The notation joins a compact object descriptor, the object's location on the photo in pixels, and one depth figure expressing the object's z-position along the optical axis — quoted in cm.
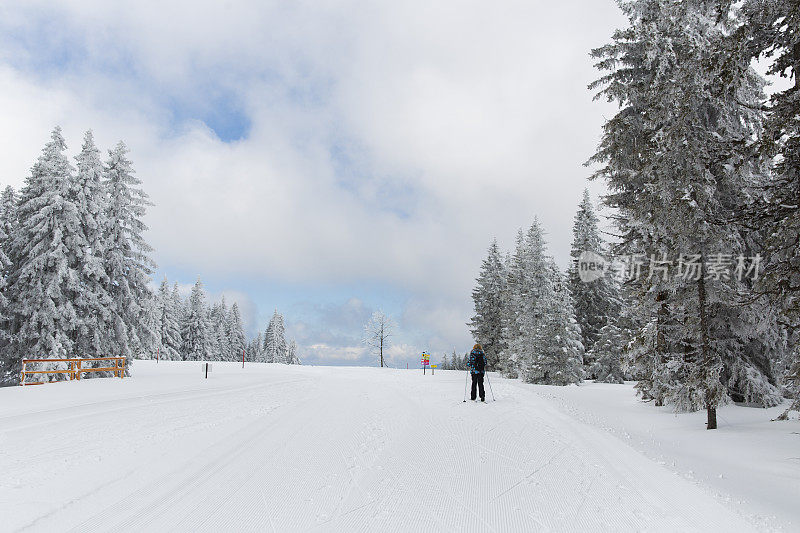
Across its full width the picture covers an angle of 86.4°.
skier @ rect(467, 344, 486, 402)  1569
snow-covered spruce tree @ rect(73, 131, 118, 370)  2612
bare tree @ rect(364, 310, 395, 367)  7275
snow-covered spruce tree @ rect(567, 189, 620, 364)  3788
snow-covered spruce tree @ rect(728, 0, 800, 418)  789
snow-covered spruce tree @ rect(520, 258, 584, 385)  2867
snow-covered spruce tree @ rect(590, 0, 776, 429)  1120
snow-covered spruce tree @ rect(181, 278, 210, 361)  6812
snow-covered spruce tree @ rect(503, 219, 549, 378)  3168
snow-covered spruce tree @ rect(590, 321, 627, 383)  3234
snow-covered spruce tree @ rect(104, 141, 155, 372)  2783
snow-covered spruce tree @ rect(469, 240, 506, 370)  4362
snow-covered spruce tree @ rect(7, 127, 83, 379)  2445
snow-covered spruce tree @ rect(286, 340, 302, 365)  8538
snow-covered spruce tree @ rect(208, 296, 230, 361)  7275
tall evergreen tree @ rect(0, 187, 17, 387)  2547
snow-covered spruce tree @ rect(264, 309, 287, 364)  8038
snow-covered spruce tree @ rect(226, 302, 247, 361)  8092
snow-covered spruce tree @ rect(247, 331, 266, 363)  9256
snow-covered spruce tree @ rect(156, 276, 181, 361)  5951
